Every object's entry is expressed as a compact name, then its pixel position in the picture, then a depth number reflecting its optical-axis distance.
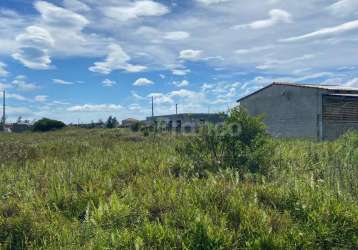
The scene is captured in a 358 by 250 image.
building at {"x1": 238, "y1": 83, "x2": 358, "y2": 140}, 21.23
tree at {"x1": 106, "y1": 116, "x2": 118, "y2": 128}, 48.34
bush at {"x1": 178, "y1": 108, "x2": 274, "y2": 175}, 7.35
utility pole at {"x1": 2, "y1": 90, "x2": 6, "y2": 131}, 51.59
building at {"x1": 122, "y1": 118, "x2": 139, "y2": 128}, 52.72
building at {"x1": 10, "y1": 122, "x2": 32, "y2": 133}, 49.75
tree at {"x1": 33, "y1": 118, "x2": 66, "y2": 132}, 42.22
